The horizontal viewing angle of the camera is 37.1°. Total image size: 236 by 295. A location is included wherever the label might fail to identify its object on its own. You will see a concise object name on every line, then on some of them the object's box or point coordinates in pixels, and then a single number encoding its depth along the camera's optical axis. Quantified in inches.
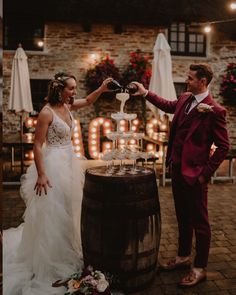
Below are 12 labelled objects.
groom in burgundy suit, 129.3
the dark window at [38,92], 484.1
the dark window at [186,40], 524.7
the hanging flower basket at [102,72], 467.2
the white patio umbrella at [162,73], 313.7
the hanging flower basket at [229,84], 498.9
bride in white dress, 137.0
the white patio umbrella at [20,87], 348.9
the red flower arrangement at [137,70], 471.5
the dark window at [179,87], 516.3
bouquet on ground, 117.0
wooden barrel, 121.4
